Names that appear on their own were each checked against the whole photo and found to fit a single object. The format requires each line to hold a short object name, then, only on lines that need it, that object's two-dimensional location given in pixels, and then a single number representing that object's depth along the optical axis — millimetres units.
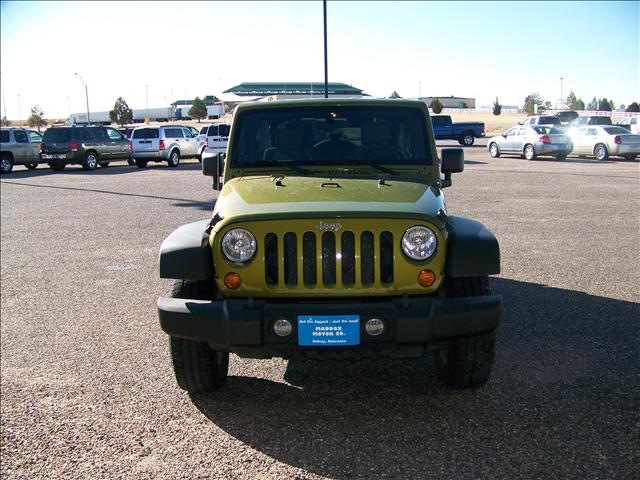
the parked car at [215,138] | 28188
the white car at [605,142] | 26250
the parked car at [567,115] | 44469
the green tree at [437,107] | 75538
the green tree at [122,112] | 100688
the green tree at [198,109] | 97250
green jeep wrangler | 3596
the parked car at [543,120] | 36594
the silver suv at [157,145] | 26906
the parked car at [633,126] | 29856
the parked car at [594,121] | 34625
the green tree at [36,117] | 108000
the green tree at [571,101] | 83575
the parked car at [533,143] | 26812
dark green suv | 26045
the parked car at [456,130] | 41281
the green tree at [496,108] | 92438
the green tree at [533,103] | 83475
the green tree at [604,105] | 63188
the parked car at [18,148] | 25781
